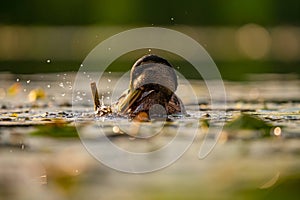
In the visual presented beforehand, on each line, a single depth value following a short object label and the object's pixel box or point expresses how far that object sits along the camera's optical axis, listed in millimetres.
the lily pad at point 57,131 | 13103
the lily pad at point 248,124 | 12789
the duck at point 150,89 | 15203
